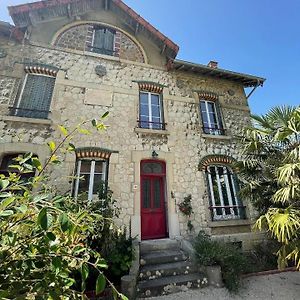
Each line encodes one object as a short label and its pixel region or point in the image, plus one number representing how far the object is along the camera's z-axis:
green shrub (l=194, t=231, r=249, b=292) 4.29
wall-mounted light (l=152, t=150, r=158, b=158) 6.51
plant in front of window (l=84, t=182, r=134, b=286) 4.17
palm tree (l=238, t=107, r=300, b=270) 3.94
